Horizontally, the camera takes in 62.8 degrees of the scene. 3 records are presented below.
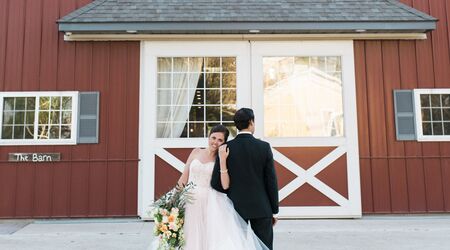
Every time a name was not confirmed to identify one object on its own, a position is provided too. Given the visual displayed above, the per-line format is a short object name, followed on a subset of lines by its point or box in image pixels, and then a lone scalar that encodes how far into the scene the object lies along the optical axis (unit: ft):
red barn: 20.58
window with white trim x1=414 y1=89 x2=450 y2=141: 21.33
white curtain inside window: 20.99
